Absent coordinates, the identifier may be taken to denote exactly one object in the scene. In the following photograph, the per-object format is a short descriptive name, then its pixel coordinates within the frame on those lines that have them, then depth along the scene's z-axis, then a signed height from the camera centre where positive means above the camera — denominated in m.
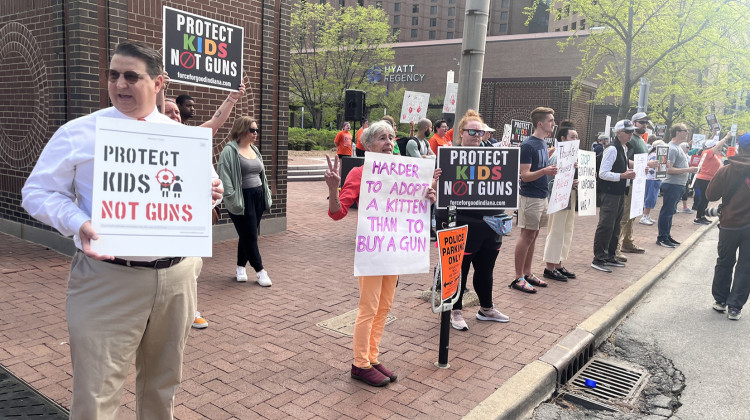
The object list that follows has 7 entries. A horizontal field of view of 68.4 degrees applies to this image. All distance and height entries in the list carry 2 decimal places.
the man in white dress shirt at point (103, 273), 2.19 -0.61
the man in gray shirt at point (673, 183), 10.29 -0.49
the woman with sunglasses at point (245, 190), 5.91 -0.61
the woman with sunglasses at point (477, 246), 4.99 -0.91
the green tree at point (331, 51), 40.91 +6.70
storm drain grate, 4.34 -1.90
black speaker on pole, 15.27 +0.97
